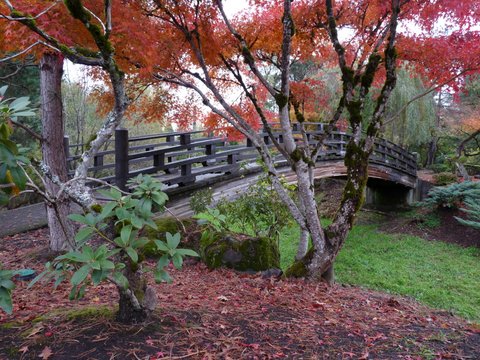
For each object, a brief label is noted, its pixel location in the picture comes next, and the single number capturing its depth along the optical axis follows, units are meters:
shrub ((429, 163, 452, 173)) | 17.77
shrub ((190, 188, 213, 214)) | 6.32
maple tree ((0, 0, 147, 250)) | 2.33
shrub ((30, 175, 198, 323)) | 1.75
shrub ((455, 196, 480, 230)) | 9.88
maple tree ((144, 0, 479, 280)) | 4.73
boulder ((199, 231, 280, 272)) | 4.72
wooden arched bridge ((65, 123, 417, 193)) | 6.30
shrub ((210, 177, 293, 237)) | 5.88
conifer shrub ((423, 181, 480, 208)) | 11.89
